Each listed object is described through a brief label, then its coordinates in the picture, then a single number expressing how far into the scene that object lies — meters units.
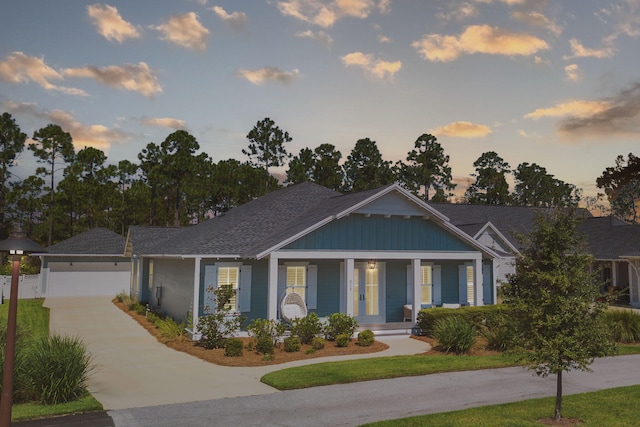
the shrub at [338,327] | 17.39
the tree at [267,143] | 56.97
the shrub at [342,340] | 16.47
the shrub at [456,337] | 15.34
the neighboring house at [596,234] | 29.62
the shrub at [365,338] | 16.69
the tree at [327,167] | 55.72
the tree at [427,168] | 64.62
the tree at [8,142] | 47.19
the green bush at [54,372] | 9.55
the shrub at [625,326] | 17.73
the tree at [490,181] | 72.50
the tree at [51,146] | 50.44
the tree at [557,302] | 8.75
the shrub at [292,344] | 15.48
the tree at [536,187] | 82.44
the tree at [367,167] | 59.25
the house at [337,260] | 18.42
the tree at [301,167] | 54.56
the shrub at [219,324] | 16.00
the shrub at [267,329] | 15.81
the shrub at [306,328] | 16.56
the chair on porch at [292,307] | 18.08
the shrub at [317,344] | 15.88
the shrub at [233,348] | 14.73
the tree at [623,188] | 82.44
